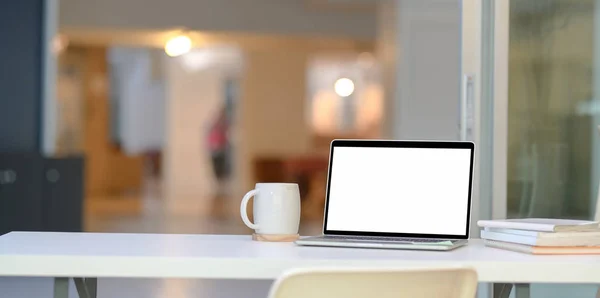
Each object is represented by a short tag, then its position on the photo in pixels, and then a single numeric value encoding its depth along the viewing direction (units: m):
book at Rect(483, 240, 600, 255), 2.00
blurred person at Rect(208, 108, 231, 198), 16.97
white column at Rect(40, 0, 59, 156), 6.70
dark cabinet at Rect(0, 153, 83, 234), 6.12
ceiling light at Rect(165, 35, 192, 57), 10.65
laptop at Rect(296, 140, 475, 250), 2.21
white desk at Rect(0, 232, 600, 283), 1.81
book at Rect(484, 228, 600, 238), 2.00
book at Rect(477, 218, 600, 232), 2.04
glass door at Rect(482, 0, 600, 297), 3.92
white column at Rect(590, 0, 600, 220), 3.94
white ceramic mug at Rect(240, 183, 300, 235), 2.23
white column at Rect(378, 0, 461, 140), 7.65
